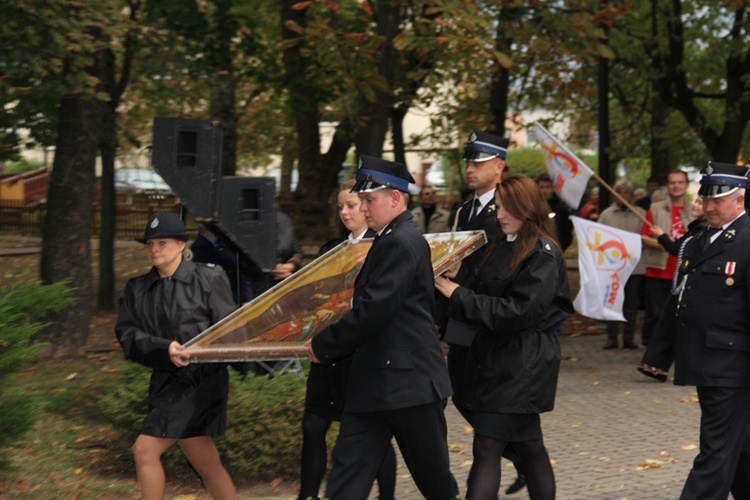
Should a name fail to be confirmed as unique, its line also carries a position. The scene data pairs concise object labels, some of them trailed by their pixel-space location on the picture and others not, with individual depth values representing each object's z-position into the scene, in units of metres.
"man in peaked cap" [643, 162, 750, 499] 6.11
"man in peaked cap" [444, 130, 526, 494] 6.41
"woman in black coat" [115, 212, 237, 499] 5.77
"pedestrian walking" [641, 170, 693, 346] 12.62
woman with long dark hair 5.62
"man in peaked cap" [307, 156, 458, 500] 5.06
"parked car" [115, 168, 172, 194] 28.87
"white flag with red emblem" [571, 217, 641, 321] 11.05
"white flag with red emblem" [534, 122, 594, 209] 10.62
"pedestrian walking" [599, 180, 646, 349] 13.91
